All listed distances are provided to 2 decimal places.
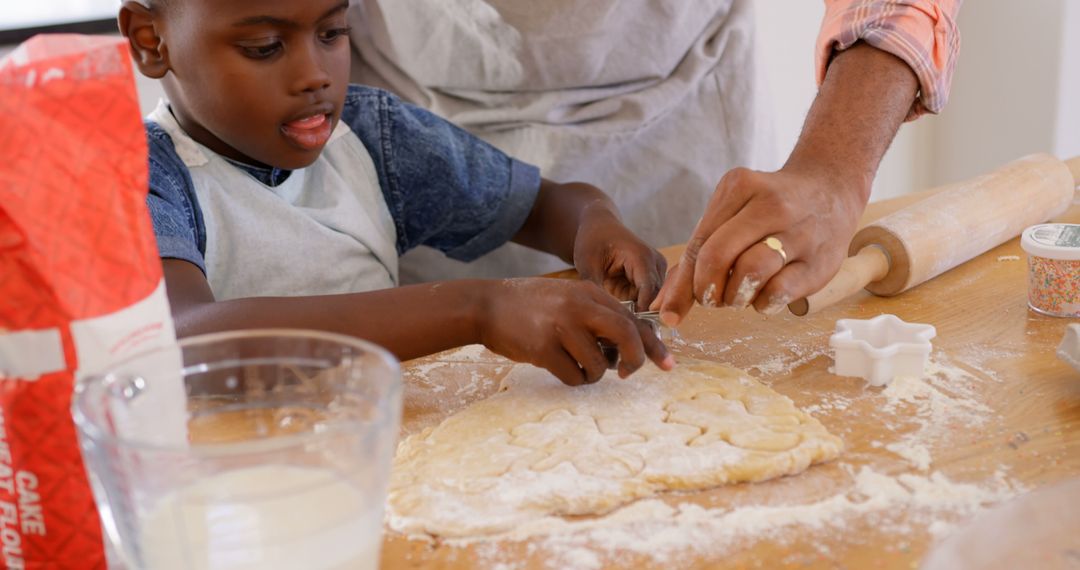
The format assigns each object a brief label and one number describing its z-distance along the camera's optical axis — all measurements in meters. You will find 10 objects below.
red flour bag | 0.54
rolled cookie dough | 0.82
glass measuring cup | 0.54
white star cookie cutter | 1.04
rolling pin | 1.25
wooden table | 0.76
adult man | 1.76
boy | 1.10
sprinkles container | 1.18
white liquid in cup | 0.55
